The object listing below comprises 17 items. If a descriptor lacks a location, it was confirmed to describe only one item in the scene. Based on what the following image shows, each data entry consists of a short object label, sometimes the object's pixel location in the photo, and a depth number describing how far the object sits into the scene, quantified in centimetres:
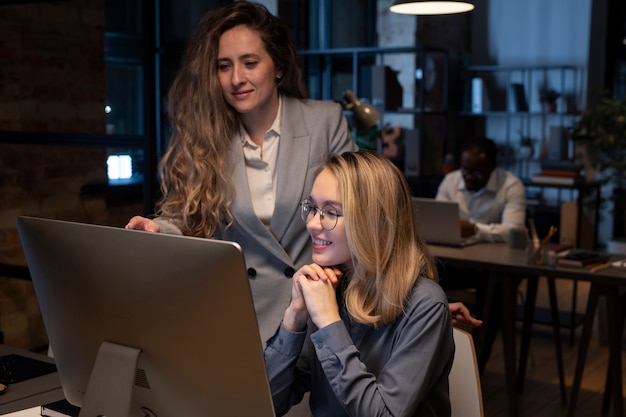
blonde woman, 155
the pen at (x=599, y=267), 359
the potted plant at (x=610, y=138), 738
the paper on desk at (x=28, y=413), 171
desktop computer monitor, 123
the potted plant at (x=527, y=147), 869
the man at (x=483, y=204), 445
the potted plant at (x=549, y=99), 864
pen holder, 372
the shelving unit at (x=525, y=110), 874
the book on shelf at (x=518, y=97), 878
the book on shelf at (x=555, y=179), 731
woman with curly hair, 218
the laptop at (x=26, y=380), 179
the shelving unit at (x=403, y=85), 735
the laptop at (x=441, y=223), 406
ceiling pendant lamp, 351
